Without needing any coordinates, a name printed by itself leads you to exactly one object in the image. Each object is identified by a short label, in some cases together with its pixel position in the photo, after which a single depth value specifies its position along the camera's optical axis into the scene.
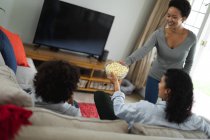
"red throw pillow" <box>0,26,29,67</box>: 2.95
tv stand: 3.70
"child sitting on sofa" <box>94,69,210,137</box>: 1.63
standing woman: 2.50
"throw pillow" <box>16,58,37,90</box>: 2.72
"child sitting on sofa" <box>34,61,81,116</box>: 1.57
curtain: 4.32
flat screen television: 3.77
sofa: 1.07
